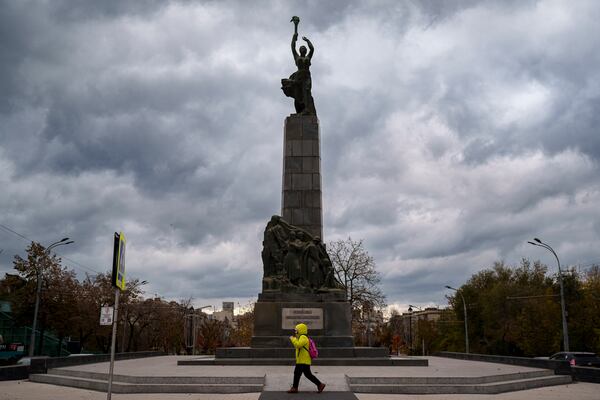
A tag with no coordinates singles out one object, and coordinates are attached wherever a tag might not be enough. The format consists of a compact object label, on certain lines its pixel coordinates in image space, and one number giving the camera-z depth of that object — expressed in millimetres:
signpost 8445
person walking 11273
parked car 23923
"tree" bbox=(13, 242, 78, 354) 34094
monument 18766
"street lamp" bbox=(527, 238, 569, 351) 29728
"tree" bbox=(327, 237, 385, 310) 41906
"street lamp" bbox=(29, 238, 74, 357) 28814
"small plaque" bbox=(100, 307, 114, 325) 9291
